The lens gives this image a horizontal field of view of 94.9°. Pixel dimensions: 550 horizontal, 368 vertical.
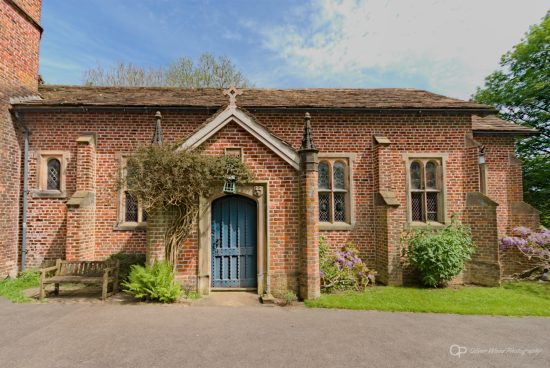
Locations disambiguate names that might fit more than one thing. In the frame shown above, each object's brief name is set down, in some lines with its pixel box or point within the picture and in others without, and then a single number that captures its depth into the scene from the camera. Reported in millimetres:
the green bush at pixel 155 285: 6078
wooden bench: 6887
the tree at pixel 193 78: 19469
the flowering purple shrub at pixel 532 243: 8789
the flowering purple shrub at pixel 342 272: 7305
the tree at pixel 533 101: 13445
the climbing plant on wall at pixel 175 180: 6148
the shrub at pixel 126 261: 7402
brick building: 8375
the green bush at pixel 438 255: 7680
